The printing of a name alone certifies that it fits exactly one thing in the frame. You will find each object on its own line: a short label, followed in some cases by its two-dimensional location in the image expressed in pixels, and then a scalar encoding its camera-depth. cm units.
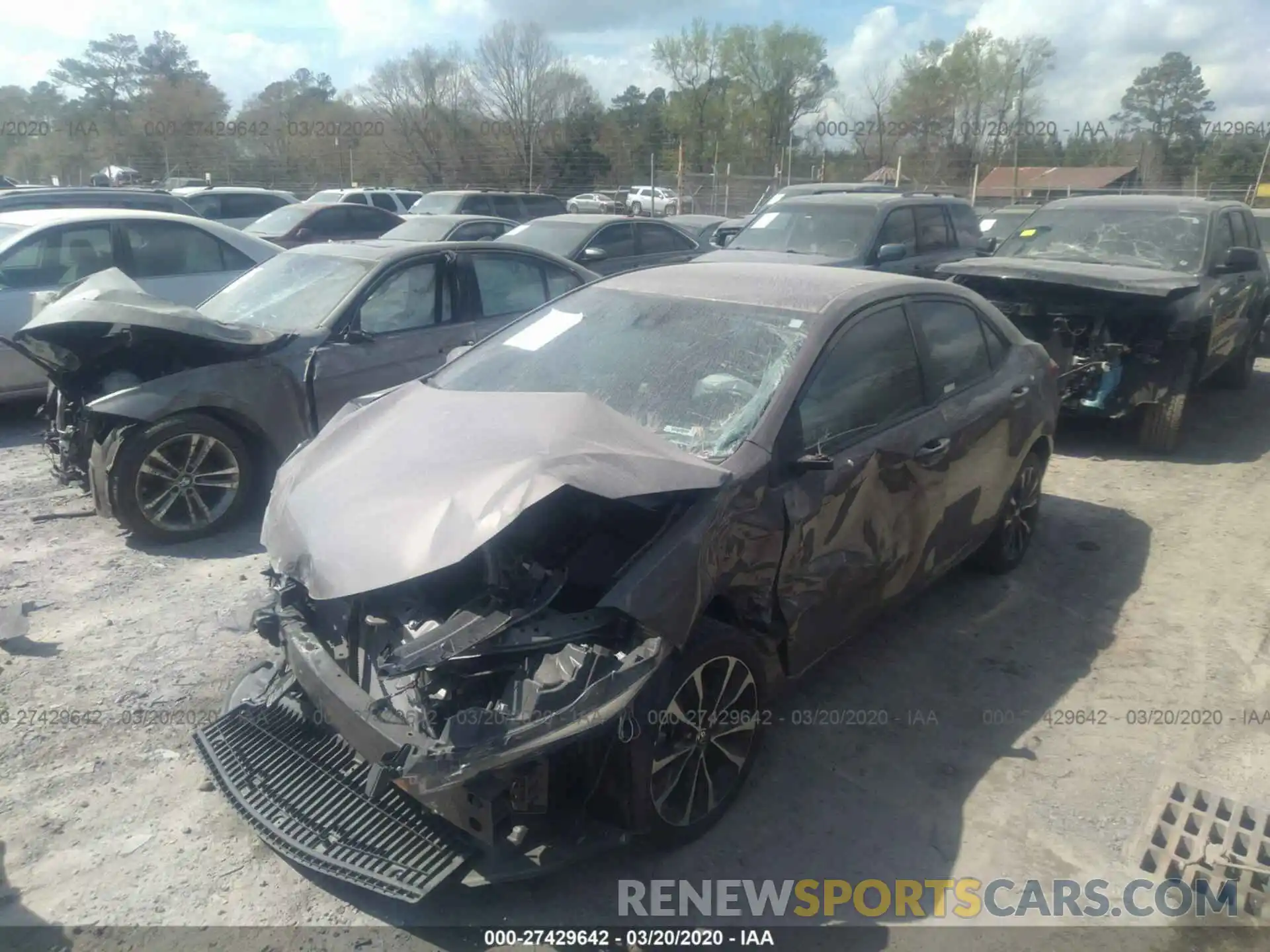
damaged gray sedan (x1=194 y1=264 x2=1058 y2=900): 265
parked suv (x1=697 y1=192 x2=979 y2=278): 959
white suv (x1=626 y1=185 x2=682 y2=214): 2880
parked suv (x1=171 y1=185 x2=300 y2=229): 1684
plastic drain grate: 303
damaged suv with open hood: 714
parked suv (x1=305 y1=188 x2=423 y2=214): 1983
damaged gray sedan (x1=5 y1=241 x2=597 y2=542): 525
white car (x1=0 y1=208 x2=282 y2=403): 775
